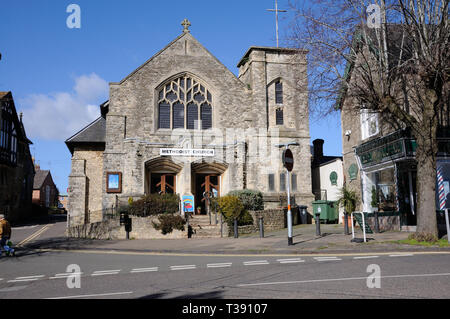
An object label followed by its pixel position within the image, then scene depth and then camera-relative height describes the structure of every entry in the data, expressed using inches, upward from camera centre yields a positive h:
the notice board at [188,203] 888.9 -2.6
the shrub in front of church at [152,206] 805.9 -7.1
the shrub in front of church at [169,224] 748.0 -40.5
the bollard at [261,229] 673.0 -48.5
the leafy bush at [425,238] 496.4 -50.9
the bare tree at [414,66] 495.2 +170.1
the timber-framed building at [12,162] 1359.5 +159.1
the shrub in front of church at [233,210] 783.1 -19.0
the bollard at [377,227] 646.5 -46.8
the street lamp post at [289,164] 530.0 +49.0
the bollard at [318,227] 623.8 -43.2
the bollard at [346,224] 620.1 -39.7
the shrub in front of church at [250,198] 900.0 +5.6
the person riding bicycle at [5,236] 536.7 -41.1
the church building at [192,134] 989.8 +174.9
